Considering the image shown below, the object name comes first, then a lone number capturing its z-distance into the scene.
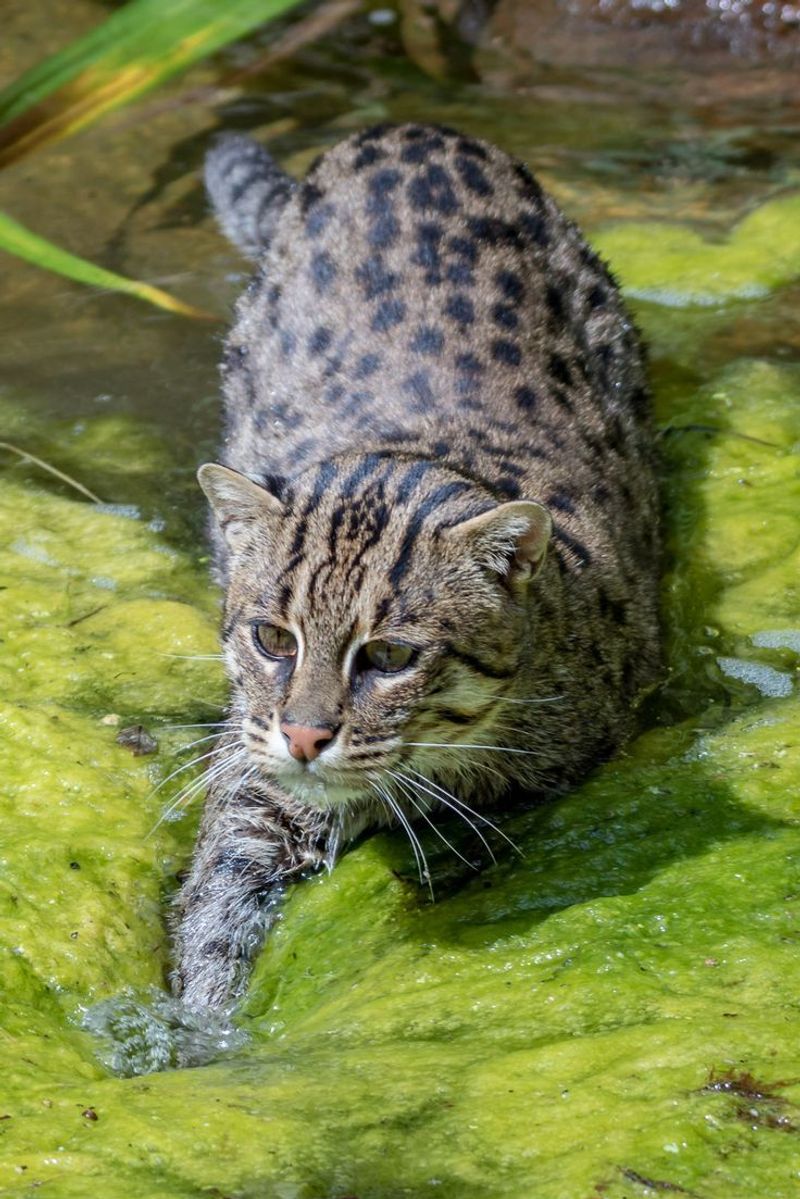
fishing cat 10.19
